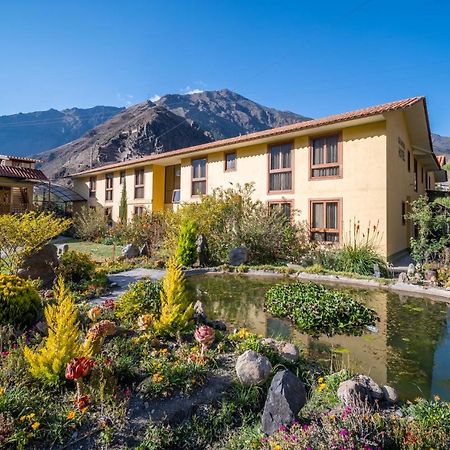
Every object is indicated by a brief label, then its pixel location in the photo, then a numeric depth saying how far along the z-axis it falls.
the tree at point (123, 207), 27.47
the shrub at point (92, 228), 24.98
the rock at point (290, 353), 5.14
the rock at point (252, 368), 4.33
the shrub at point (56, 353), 4.04
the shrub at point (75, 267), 10.12
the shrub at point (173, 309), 5.60
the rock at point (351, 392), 3.82
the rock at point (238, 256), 14.24
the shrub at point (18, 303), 5.71
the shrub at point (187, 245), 14.00
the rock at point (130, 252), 16.08
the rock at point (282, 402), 3.55
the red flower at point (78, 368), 3.59
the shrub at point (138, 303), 6.76
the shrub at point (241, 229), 15.05
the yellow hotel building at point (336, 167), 14.41
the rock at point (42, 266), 9.20
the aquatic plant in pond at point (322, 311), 7.06
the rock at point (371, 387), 4.18
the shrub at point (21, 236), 8.95
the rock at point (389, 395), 4.22
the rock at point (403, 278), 10.60
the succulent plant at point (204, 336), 4.84
